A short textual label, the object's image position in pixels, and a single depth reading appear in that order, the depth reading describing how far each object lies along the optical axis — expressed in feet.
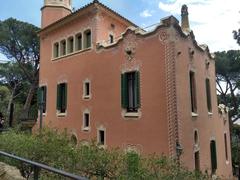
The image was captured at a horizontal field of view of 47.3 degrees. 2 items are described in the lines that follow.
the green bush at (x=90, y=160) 23.49
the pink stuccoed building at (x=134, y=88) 41.86
